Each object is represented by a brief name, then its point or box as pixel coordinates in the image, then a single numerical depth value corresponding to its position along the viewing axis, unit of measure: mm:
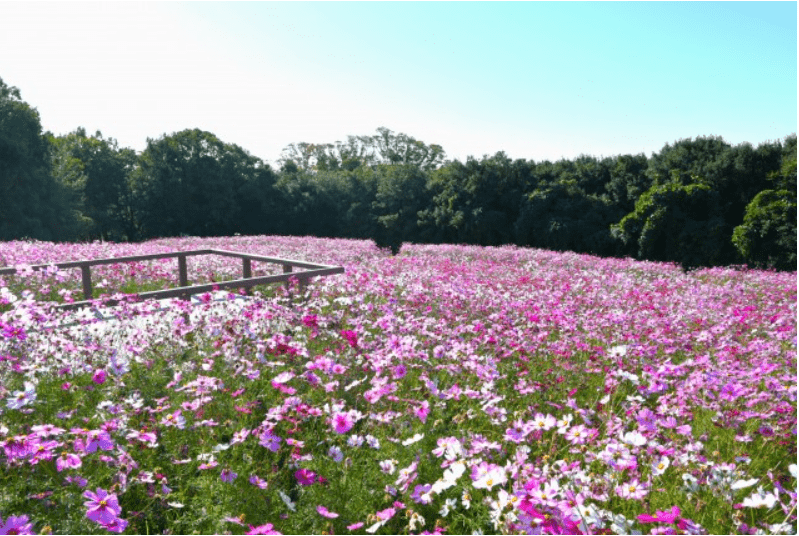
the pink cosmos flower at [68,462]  2609
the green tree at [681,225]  26875
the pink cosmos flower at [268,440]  3061
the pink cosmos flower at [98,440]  2646
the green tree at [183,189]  40812
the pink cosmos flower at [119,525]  2303
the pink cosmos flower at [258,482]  2768
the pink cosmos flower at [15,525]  2271
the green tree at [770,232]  23984
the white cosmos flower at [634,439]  2732
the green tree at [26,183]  30516
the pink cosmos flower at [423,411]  3416
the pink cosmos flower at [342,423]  3109
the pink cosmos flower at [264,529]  2254
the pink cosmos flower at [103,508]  2268
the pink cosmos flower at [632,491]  2510
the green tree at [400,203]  40156
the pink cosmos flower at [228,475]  2850
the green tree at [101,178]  41344
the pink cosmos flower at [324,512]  2555
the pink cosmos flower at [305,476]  2762
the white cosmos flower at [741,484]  2408
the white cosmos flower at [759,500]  2238
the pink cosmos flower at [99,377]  3397
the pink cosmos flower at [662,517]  2098
